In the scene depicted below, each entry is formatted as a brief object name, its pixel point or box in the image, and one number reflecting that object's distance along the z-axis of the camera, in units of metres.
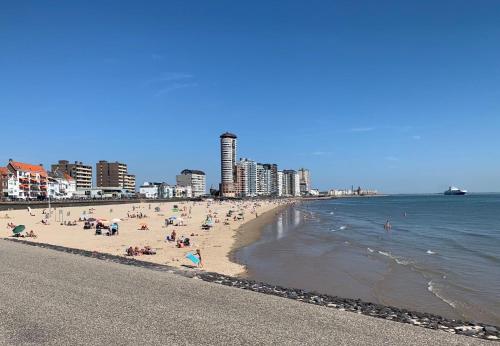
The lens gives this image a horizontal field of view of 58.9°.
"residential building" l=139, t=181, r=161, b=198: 193.12
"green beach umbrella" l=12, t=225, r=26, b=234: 30.37
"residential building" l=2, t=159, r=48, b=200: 119.75
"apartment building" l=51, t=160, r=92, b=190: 179.75
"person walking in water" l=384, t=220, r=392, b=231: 47.59
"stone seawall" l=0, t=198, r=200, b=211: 73.44
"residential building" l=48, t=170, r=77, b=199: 140.50
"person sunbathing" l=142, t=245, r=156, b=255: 23.03
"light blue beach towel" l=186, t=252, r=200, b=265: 19.16
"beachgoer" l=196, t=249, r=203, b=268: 19.59
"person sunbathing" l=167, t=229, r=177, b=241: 29.87
